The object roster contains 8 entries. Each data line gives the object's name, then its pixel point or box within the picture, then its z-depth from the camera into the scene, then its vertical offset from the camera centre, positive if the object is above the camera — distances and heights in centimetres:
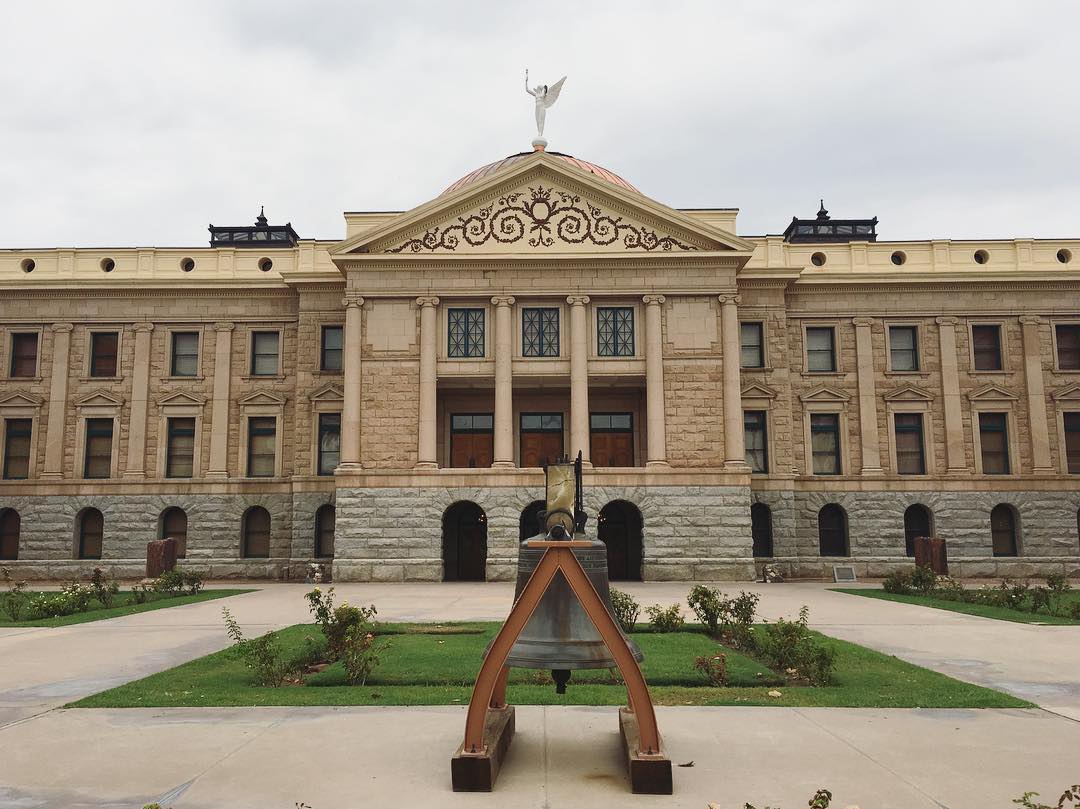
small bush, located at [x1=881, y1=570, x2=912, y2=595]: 2723 -241
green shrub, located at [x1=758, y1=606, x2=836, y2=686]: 1180 -209
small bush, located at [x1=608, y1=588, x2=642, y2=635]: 1686 -198
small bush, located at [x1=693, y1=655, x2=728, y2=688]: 1158 -217
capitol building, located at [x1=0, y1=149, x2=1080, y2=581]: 3338 +509
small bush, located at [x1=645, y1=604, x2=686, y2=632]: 1730 -223
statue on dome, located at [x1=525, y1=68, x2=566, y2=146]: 3569 +1750
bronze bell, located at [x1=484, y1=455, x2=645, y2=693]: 722 -91
